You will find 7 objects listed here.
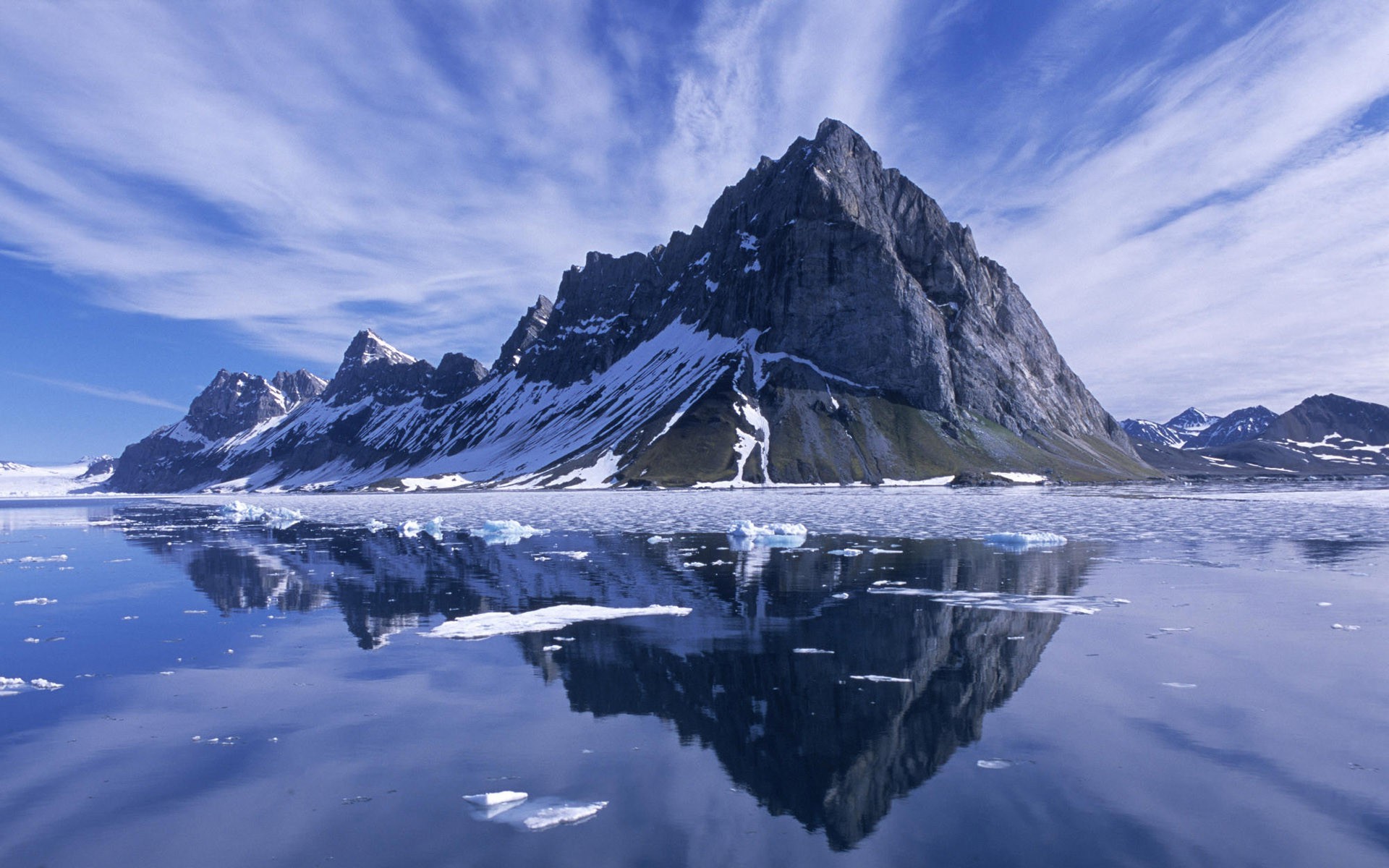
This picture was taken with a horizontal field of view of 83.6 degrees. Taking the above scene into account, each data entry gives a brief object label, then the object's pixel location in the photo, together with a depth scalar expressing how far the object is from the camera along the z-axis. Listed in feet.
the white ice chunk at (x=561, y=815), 36.65
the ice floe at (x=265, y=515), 281.95
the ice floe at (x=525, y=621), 79.05
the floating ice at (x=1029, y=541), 148.32
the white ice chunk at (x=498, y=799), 38.96
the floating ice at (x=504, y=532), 183.32
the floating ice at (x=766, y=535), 161.58
